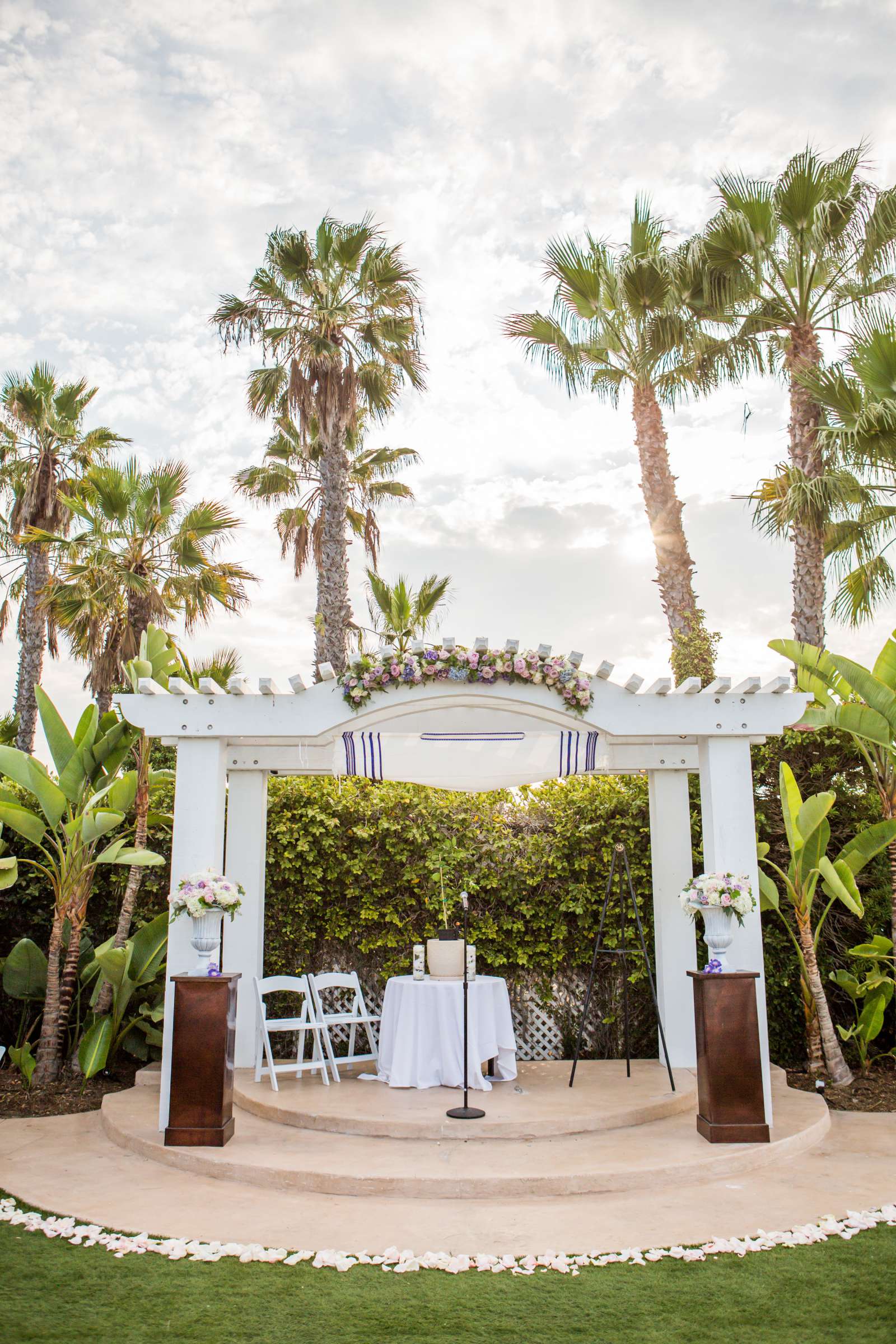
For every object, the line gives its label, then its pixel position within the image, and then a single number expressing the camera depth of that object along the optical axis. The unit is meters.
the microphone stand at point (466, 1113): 5.56
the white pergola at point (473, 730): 5.90
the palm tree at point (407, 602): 12.87
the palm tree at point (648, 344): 10.18
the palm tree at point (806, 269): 9.41
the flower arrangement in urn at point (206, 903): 5.45
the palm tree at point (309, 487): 14.73
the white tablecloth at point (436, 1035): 6.36
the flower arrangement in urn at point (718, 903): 5.47
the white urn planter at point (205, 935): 5.52
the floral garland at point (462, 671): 5.93
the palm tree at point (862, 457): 7.75
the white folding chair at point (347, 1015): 6.73
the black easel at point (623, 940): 6.34
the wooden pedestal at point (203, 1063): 5.24
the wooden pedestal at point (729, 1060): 5.26
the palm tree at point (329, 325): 12.19
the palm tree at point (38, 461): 14.84
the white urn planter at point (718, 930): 5.54
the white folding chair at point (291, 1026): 6.44
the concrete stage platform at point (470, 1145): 4.63
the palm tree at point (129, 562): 11.04
